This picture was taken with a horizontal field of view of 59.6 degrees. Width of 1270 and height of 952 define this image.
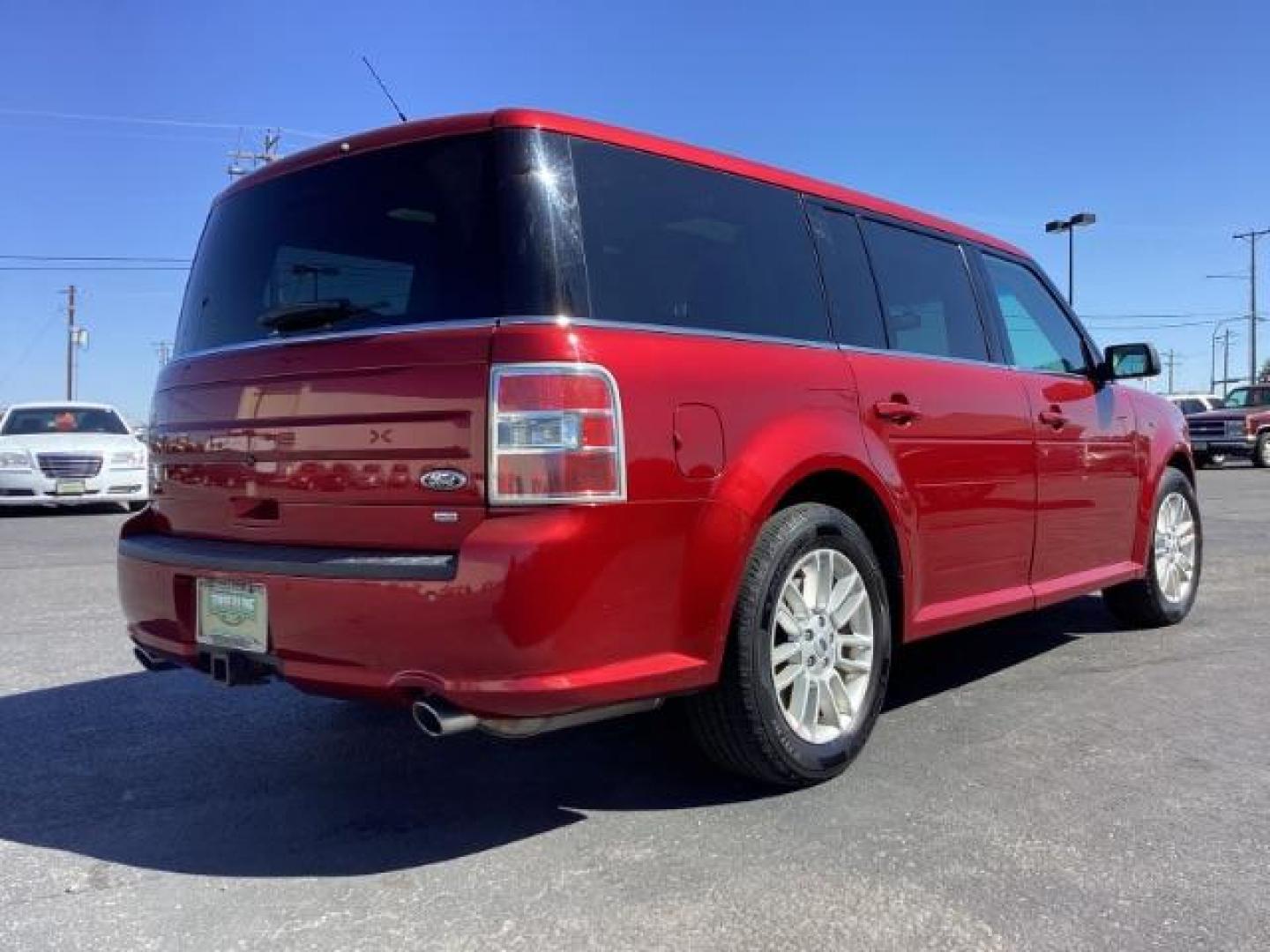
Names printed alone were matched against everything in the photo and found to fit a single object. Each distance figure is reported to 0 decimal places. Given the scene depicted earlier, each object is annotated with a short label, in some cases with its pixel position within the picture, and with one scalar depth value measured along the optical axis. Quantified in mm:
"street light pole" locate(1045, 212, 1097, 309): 37000
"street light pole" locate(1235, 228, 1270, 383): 56188
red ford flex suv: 2797
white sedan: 14391
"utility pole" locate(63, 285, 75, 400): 63750
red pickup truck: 25031
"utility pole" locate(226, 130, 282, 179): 38281
